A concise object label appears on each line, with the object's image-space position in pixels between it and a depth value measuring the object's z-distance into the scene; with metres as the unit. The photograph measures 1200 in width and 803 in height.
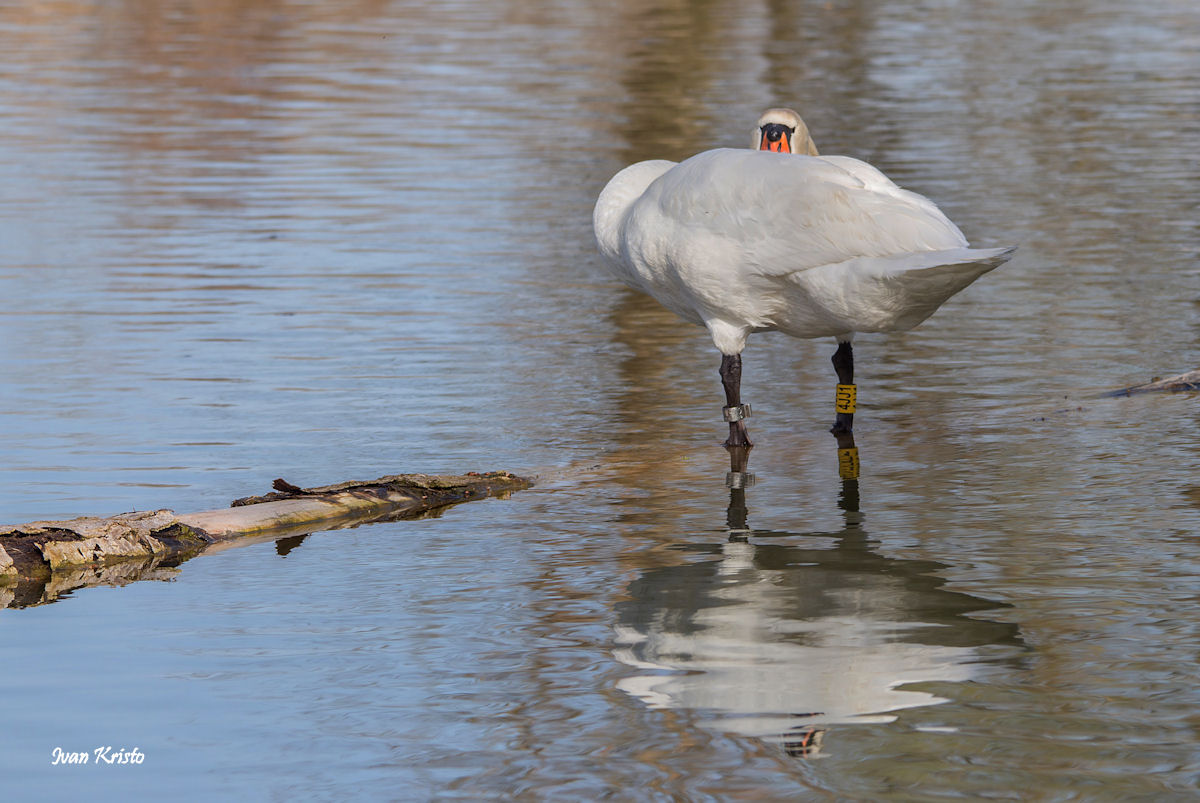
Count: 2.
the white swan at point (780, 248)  15.21
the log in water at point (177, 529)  13.32
